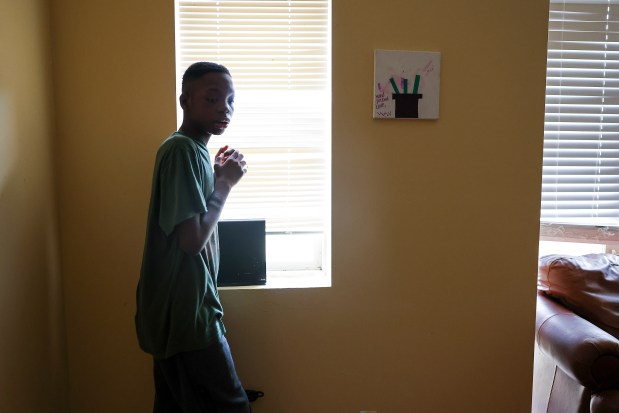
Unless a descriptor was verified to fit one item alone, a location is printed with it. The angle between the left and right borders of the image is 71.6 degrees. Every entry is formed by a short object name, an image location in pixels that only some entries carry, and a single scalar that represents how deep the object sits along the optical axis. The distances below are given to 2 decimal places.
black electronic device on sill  1.69
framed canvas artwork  1.68
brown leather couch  1.54
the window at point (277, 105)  1.72
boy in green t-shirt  1.21
